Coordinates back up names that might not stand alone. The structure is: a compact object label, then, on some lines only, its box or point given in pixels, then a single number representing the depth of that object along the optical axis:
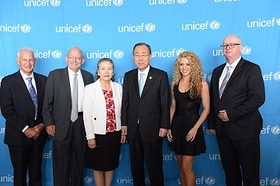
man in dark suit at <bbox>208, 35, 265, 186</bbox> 2.51
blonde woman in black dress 2.69
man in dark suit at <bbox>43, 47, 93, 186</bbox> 2.78
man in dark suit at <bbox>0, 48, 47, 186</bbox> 2.81
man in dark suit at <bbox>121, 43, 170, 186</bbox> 2.73
